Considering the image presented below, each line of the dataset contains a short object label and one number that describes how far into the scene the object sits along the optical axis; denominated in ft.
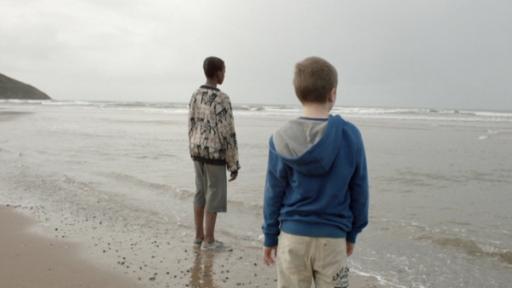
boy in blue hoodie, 7.27
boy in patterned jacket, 15.66
